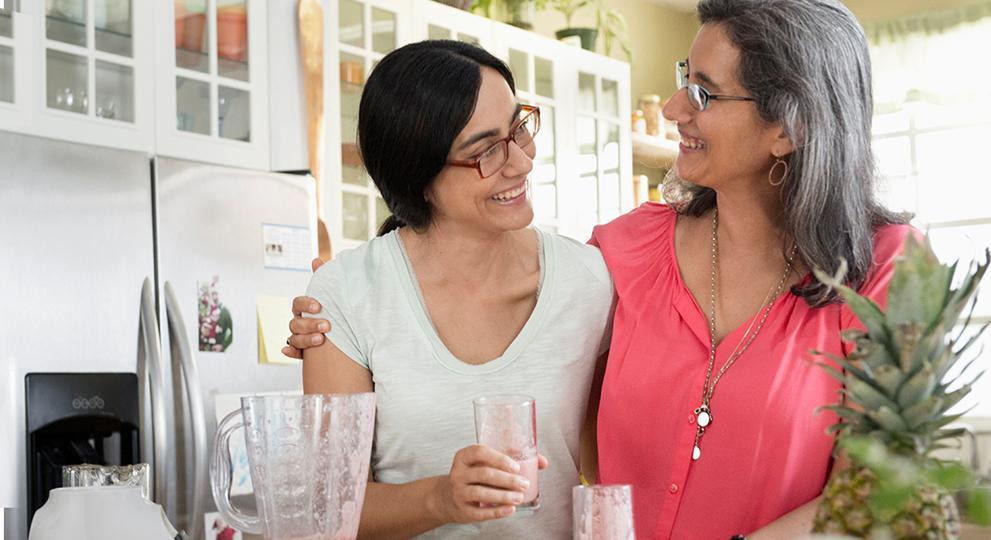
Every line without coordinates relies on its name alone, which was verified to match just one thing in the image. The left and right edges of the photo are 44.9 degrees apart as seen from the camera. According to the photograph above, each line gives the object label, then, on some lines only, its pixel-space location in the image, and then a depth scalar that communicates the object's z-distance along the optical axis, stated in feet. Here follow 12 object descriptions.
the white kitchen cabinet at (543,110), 12.50
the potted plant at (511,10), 15.71
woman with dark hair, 5.53
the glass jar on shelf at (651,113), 18.93
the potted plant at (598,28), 16.89
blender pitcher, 3.54
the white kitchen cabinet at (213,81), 10.41
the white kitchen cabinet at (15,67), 9.09
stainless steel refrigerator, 8.75
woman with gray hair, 5.56
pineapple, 2.83
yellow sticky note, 10.38
